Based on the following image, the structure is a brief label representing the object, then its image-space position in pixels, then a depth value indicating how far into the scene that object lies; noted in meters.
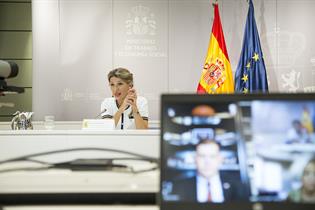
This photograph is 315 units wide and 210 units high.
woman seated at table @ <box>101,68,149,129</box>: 3.44
